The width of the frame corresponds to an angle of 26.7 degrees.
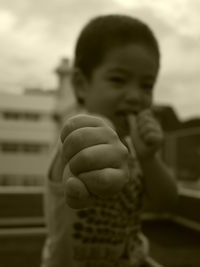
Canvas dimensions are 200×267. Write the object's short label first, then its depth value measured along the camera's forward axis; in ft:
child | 2.80
